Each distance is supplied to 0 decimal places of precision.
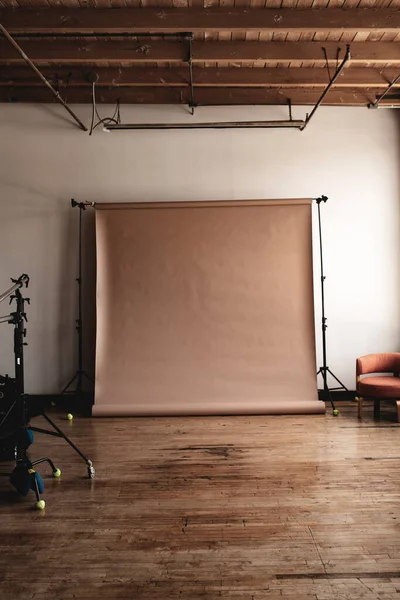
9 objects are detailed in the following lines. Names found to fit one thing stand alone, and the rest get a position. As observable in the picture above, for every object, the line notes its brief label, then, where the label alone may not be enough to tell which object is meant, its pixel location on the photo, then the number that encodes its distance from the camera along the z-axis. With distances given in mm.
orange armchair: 5430
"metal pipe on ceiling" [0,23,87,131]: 4246
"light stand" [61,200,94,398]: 6227
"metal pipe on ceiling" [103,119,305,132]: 5930
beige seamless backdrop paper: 6113
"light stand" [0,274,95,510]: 3512
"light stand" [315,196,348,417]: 6207
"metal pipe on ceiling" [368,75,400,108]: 5814
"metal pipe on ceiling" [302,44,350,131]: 4734
